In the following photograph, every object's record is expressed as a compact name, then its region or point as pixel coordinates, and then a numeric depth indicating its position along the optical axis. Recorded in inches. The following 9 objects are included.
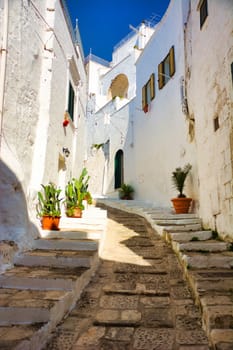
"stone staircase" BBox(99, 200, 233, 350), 84.4
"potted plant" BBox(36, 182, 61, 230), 178.7
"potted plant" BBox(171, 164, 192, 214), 254.2
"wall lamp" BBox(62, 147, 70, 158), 261.9
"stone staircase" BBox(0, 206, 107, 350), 82.5
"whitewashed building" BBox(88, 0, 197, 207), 309.4
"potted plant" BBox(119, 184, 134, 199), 459.2
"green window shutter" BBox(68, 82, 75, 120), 286.8
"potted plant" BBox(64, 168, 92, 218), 229.0
